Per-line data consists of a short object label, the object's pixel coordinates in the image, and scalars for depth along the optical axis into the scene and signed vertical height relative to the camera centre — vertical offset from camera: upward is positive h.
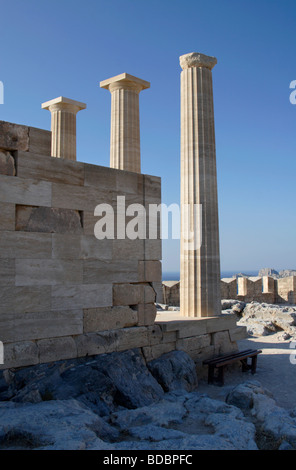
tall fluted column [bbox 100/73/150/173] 12.17 +3.59
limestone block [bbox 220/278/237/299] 22.52 -1.93
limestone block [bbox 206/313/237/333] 9.94 -1.65
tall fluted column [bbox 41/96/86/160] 13.22 +3.79
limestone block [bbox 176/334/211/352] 9.06 -1.93
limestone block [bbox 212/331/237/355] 10.03 -2.12
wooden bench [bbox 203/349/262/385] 9.22 -2.39
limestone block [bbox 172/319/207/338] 9.07 -1.63
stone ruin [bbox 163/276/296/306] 22.66 -2.01
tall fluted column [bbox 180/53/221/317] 10.66 +1.51
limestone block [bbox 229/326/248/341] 10.51 -1.97
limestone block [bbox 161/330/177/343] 8.69 -1.69
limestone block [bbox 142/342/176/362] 8.27 -1.89
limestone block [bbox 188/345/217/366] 9.33 -2.21
